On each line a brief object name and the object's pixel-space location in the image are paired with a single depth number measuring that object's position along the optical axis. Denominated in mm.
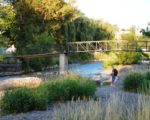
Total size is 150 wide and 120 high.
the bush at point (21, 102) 9422
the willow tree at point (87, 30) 43384
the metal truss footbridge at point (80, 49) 30016
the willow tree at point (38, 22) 32438
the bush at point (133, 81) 15789
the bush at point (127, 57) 35812
